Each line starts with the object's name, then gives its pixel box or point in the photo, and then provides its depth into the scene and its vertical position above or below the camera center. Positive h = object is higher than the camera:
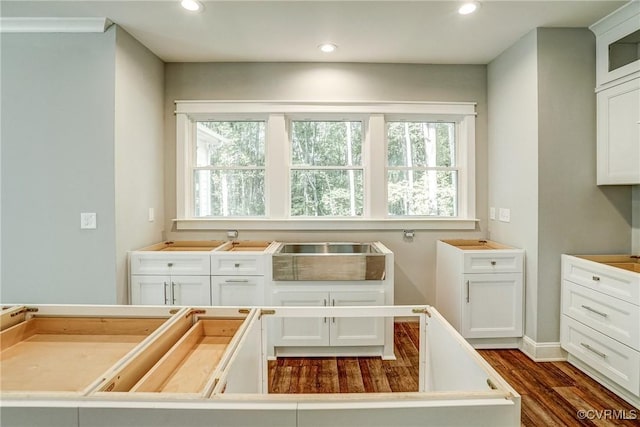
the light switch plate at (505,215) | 2.95 -0.05
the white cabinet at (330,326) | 2.58 -0.91
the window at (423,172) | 3.41 +0.40
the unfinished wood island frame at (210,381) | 0.81 -0.50
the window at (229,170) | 3.38 +0.43
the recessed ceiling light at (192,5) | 2.23 +1.42
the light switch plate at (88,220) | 2.50 -0.06
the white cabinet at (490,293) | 2.71 -0.69
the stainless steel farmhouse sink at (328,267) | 2.54 -0.44
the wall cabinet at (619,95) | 2.23 +0.82
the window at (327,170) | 3.39 +0.42
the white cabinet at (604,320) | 1.97 -0.74
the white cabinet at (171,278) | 2.65 -0.54
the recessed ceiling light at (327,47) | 2.83 +1.43
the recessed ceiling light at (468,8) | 2.25 +1.41
